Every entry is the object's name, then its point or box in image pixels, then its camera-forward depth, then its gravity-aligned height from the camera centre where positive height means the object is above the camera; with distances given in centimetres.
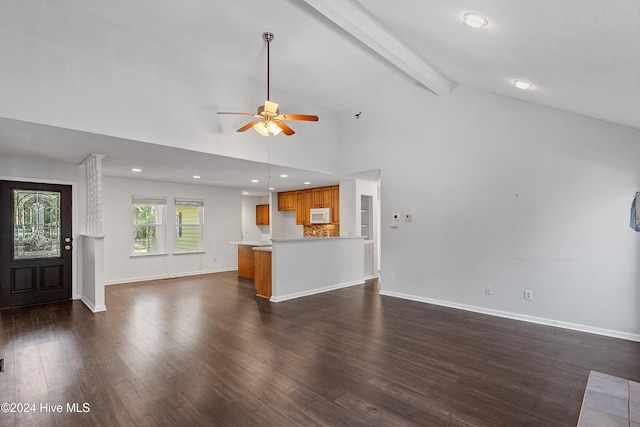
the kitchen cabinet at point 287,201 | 909 +50
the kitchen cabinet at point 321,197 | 799 +52
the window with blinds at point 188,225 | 805 -15
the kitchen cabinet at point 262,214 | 1058 +13
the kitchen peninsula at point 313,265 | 546 -88
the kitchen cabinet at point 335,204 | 771 +33
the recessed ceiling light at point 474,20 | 237 +148
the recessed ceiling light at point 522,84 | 338 +141
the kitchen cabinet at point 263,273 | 559 -96
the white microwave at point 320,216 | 782 +5
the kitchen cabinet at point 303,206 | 861 +31
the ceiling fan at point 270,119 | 363 +114
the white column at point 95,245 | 487 -39
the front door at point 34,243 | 516 -37
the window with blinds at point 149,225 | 737 -12
